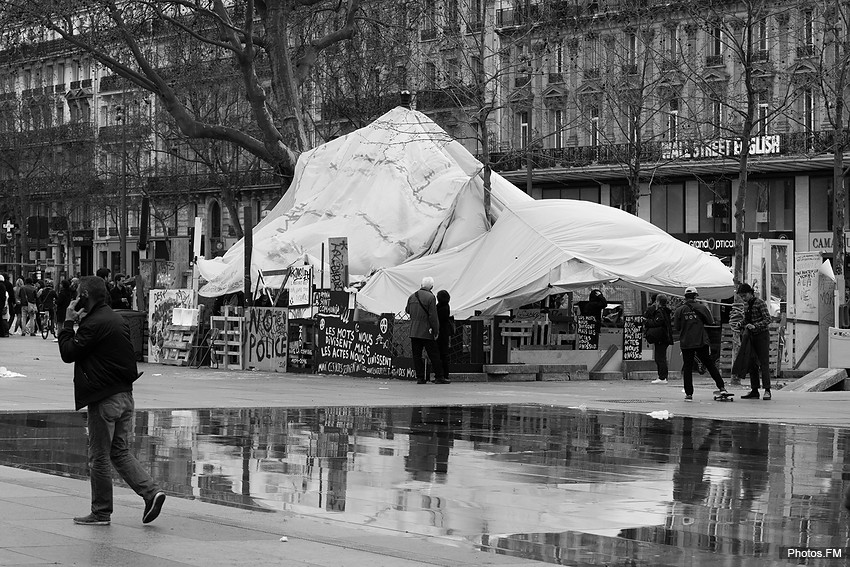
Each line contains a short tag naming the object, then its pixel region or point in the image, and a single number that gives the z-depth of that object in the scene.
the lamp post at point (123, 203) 73.19
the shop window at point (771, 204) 58.59
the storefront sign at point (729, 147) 56.66
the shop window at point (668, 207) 61.38
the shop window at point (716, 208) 59.84
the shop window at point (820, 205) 57.41
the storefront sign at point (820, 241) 56.56
